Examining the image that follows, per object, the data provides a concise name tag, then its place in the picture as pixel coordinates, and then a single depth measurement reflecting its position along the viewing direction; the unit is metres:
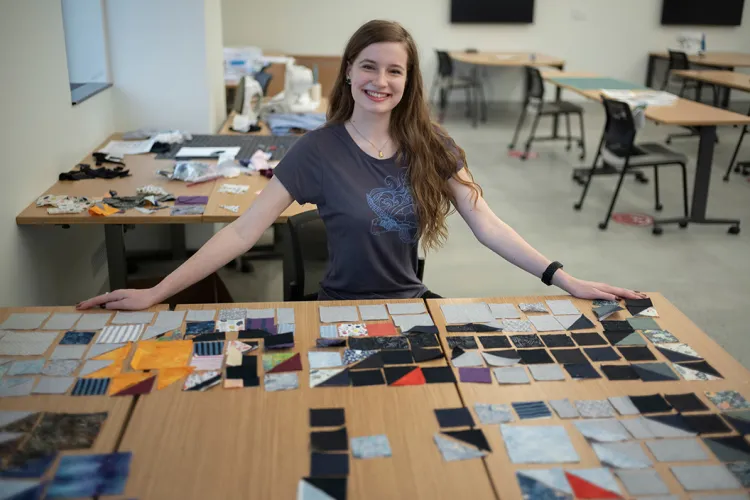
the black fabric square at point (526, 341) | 1.60
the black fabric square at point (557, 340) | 1.61
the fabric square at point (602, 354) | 1.55
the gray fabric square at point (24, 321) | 1.60
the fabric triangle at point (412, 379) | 1.44
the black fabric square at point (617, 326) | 1.67
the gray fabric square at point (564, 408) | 1.34
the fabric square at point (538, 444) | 1.21
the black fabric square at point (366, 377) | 1.43
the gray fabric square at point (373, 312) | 1.70
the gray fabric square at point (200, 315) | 1.66
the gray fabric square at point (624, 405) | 1.36
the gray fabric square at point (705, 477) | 1.16
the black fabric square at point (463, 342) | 1.59
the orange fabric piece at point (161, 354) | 1.46
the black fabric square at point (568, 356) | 1.54
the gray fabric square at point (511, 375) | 1.45
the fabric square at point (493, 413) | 1.32
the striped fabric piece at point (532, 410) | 1.34
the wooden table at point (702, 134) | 4.45
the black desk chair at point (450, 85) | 8.23
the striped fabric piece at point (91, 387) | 1.37
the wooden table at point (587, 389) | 1.19
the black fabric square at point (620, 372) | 1.48
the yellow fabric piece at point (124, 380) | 1.38
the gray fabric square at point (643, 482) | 1.14
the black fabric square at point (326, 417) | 1.29
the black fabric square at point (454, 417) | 1.30
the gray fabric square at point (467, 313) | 1.71
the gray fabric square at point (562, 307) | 1.77
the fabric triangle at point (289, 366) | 1.46
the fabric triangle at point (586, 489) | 1.13
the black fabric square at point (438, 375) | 1.45
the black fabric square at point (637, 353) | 1.56
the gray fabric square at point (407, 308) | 1.74
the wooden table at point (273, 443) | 1.14
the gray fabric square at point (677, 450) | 1.22
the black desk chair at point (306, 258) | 2.32
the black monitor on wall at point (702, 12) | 9.01
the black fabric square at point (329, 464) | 1.17
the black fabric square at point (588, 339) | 1.61
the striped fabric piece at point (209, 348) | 1.52
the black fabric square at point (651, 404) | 1.37
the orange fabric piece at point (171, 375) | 1.41
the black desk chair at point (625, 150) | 4.54
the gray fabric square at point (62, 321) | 1.60
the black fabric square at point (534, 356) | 1.53
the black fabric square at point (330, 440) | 1.23
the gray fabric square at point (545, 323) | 1.68
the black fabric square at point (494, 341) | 1.59
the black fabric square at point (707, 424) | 1.31
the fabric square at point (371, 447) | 1.21
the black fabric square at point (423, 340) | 1.59
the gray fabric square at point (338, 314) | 1.68
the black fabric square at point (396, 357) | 1.51
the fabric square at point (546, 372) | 1.47
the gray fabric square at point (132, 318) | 1.63
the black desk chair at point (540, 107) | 6.24
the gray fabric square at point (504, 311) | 1.74
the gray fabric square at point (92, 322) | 1.60
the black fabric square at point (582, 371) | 1.48
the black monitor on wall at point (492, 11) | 8.71
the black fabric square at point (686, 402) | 1.37
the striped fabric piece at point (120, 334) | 1.55
